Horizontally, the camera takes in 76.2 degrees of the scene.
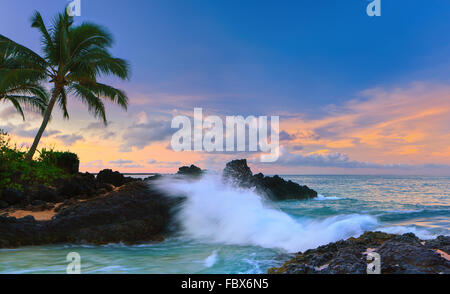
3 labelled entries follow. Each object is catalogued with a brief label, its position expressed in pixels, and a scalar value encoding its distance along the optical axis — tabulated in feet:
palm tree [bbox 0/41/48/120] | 45.34
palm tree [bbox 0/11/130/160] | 47.80
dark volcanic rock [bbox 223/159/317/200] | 72.64
